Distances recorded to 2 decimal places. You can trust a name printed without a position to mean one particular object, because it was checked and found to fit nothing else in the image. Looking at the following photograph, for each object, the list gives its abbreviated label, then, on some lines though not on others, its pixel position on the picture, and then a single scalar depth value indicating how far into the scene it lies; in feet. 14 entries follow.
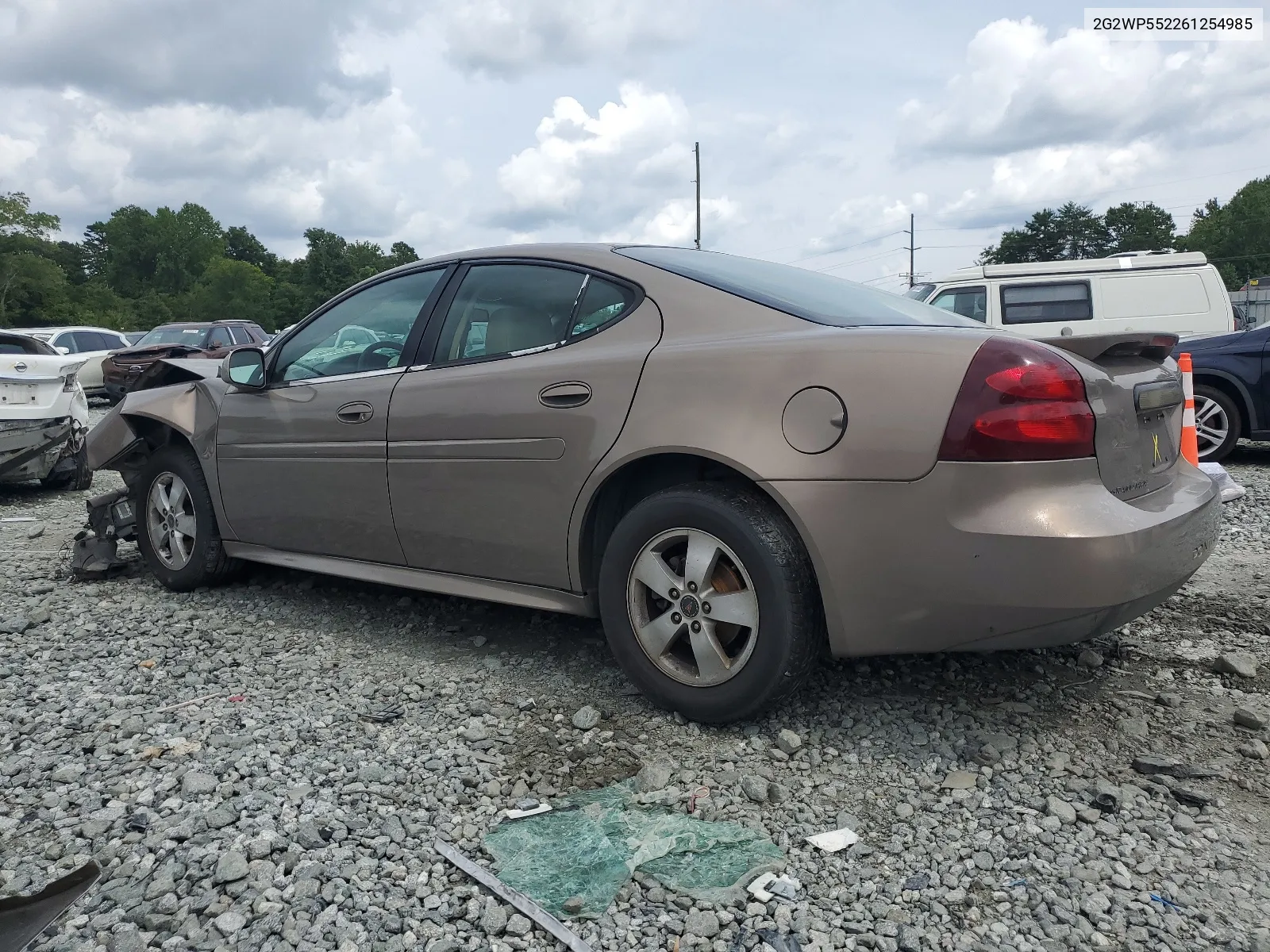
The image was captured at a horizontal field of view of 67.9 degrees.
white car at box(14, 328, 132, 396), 56.03
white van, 37.40
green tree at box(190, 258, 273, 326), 272.92
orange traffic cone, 13.73
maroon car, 52.85
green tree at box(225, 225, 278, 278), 381.81
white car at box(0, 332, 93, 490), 24.90
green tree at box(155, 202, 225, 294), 328.08
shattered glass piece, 7.29
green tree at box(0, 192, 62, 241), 172.55
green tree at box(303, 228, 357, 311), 265.95
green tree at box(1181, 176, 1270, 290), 257.34
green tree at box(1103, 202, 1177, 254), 275.39
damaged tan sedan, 8.24
